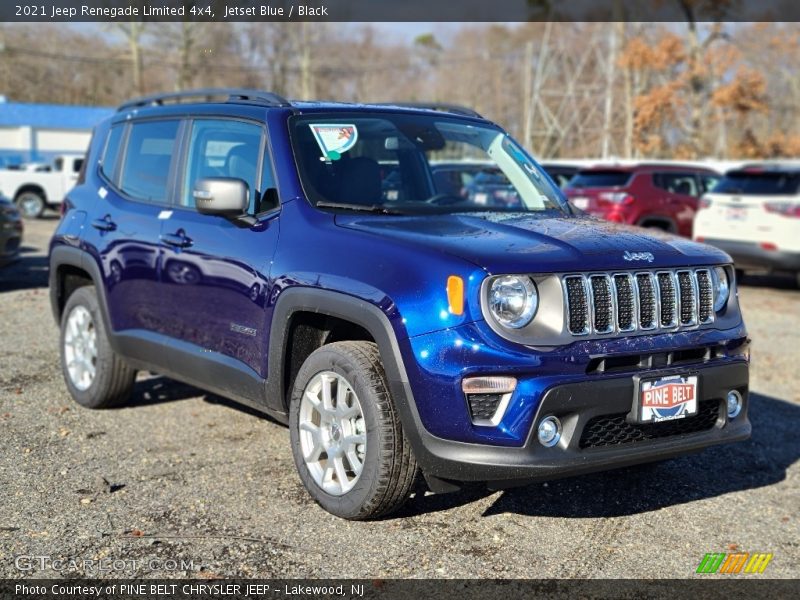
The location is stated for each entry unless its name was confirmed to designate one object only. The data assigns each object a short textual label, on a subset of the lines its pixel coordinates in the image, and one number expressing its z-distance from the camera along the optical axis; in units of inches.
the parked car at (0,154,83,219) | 994.7
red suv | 573.6
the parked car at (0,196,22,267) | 435.2
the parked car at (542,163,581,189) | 664.4
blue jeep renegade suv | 144.6
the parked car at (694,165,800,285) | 490.6
